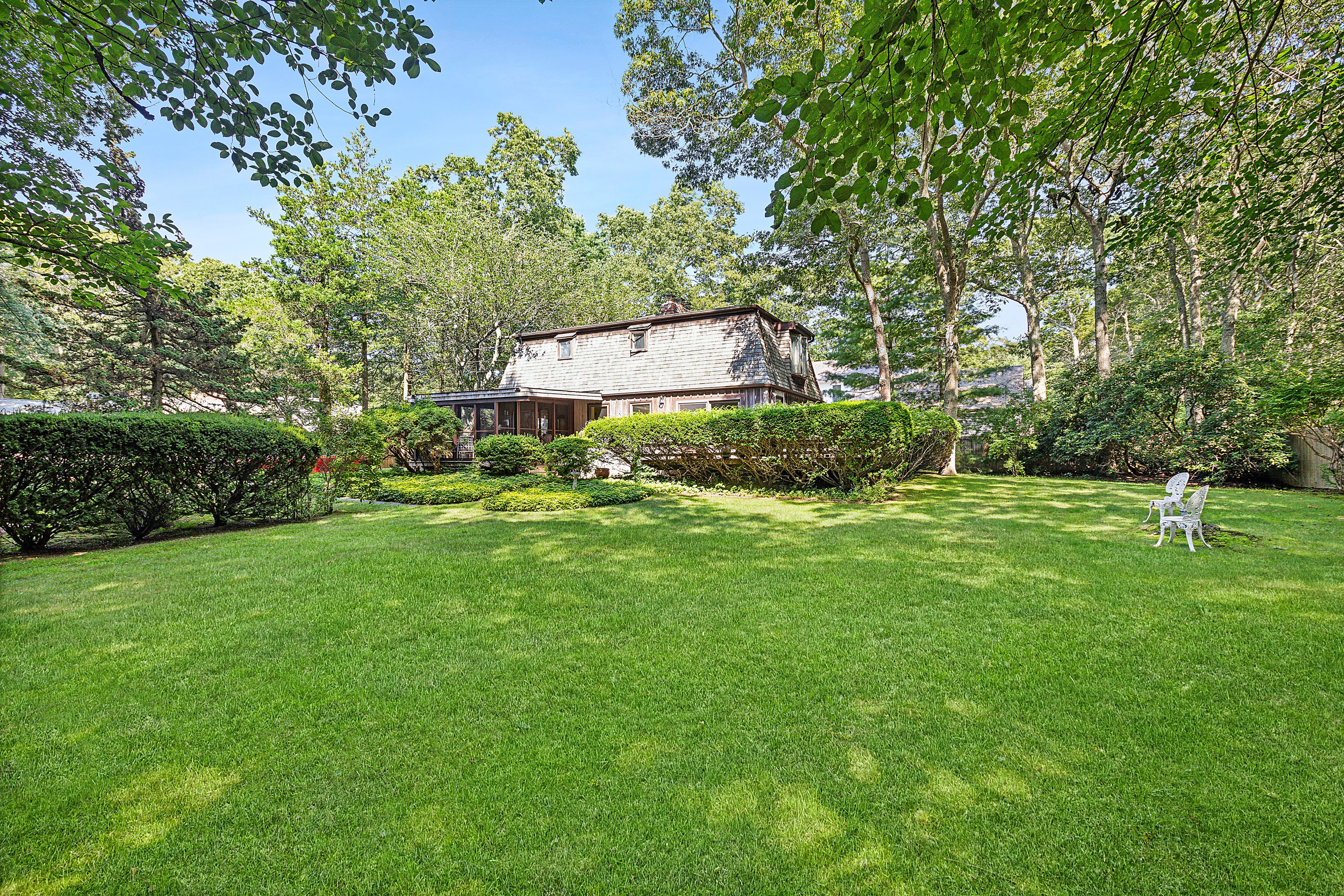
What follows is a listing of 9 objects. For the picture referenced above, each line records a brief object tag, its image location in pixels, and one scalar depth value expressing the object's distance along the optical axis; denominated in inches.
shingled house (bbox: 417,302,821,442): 667.4
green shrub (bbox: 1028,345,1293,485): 474.3
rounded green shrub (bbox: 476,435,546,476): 561.3
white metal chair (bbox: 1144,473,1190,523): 271.4
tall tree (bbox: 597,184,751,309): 1259.8
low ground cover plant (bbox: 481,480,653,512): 393.7
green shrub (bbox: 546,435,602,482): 509.0
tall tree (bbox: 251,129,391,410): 878.4
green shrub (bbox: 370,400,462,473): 592.7
